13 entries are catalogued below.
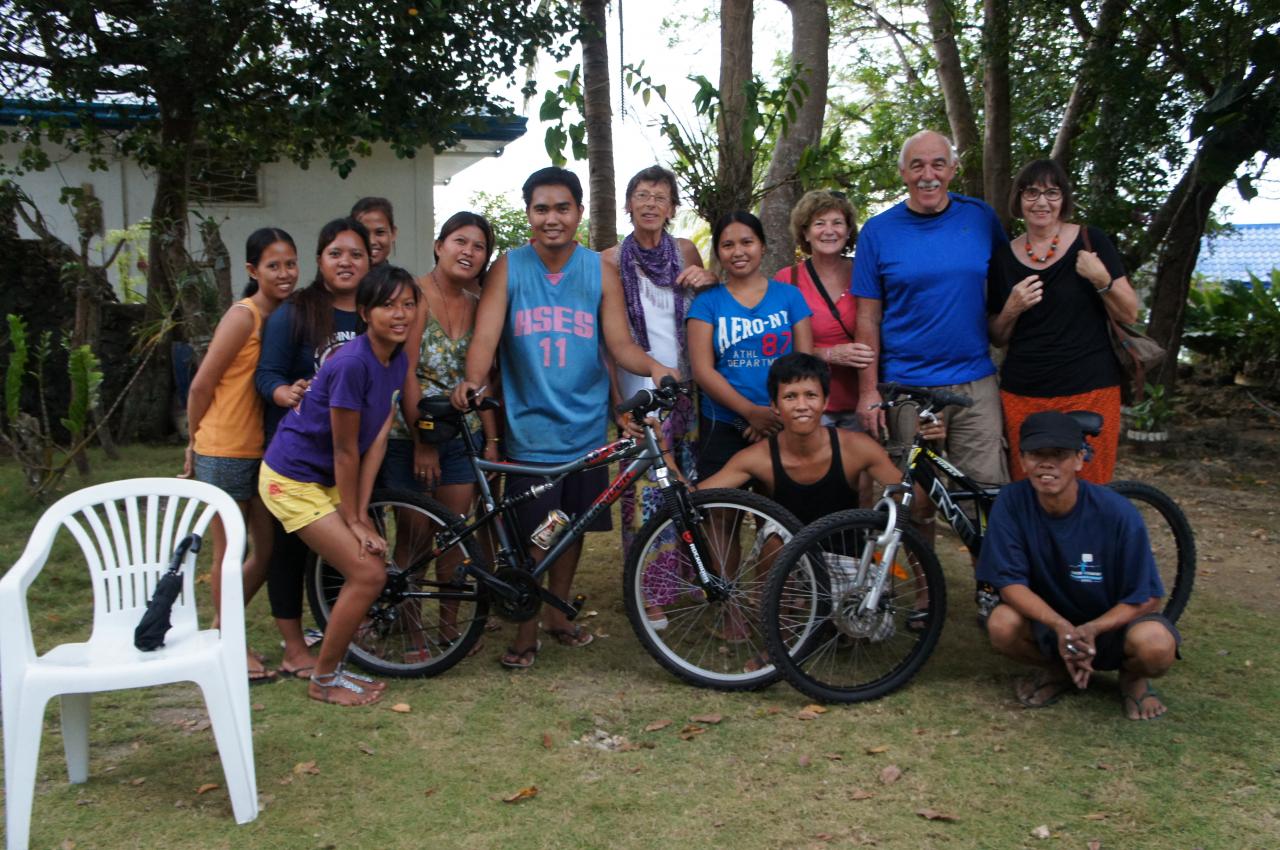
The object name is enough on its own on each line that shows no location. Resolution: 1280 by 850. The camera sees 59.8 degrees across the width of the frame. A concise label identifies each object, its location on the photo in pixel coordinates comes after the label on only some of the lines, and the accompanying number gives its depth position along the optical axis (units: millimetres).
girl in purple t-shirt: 3818
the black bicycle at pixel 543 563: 4164
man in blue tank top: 4352
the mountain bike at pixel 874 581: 3951
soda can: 4258
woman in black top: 4277
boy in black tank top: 4324
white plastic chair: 2961
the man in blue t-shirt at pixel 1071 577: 3709
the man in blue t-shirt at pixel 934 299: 4379
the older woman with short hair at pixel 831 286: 4652
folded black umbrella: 3201
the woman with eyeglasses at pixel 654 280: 4645
